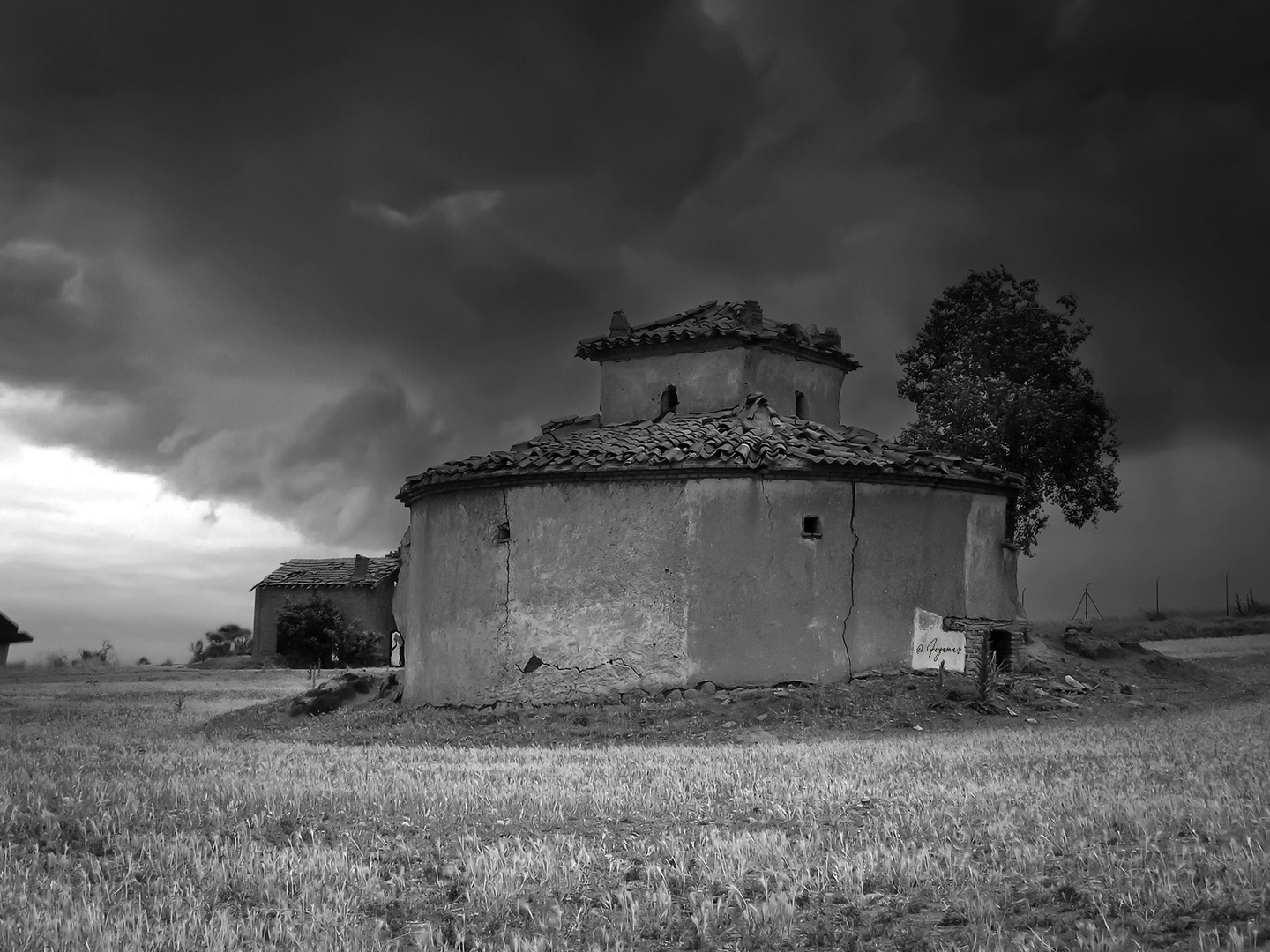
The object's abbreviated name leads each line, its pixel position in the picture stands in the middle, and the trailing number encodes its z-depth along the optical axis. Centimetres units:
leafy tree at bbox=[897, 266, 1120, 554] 3334
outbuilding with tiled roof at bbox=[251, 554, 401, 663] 4706
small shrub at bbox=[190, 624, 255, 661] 5358
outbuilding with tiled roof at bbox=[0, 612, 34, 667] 5103
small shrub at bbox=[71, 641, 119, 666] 4988
